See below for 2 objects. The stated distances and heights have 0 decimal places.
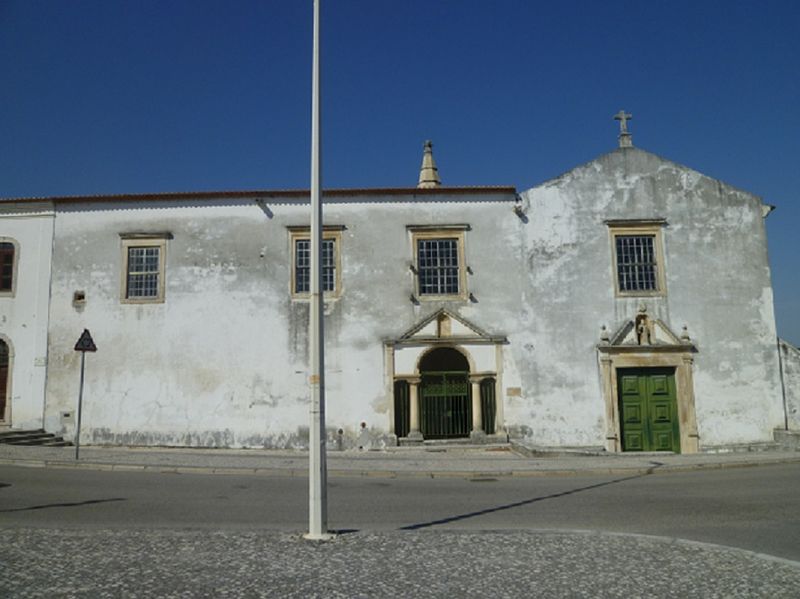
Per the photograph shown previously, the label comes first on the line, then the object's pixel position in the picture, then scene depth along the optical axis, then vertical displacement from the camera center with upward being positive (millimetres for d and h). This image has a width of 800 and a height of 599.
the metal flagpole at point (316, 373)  7805 +454
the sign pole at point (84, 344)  15969 +1610
